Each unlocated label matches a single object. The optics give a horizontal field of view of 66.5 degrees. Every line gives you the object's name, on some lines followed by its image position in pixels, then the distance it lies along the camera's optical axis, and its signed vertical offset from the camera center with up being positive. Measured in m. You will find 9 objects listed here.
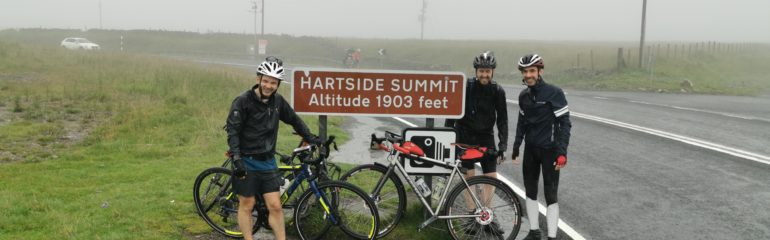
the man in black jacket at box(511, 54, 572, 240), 5.32 -0.62
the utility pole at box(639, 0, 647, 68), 32.59 +2.70
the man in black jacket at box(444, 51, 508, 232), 5.73 -0.56
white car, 47.93 +0.54
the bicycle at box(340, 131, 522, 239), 5.39 -1.26
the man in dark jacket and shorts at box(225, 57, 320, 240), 4.70 -0.72
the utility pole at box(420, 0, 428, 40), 111.22 +8.27
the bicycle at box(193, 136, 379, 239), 5.19 -1.31
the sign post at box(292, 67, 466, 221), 5.82 -0.36
